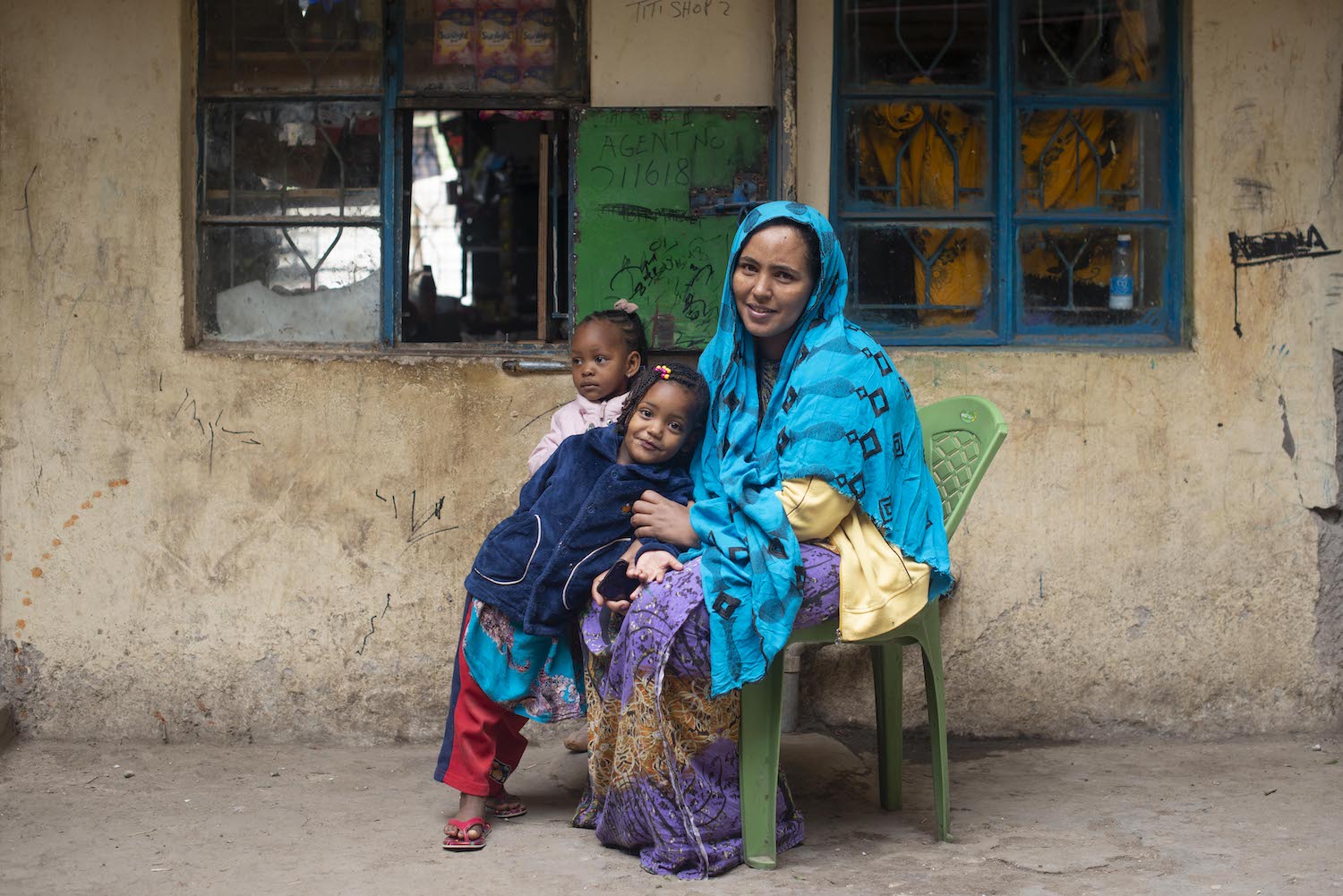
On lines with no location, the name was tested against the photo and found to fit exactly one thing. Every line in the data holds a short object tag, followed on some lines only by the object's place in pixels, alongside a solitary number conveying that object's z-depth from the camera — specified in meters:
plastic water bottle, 4.30
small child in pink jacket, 3.67
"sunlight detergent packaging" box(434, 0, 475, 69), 4.24
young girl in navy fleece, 3.20
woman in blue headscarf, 2.95
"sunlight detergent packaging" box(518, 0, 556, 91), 4.24
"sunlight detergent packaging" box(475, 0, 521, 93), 4.24
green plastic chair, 3.03
